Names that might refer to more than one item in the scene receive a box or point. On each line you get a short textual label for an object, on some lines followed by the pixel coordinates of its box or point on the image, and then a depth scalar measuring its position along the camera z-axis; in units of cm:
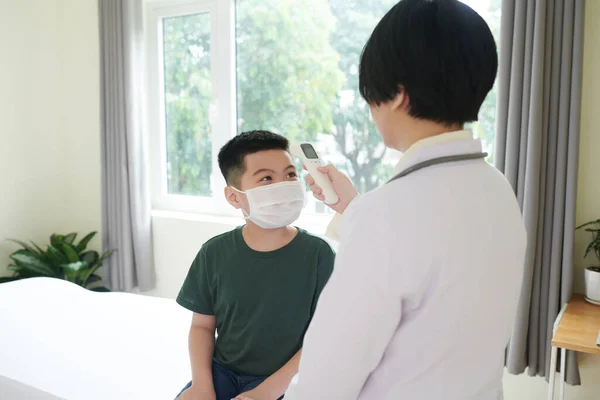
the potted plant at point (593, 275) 193
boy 131
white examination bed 161
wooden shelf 162
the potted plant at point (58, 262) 312
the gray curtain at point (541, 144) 194
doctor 66
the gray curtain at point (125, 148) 311
